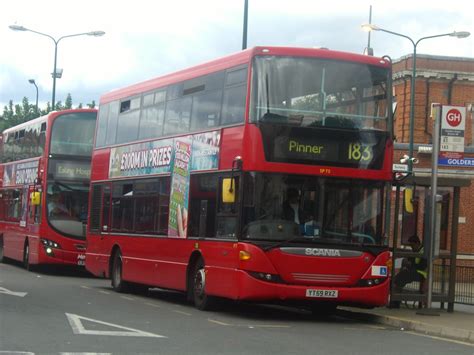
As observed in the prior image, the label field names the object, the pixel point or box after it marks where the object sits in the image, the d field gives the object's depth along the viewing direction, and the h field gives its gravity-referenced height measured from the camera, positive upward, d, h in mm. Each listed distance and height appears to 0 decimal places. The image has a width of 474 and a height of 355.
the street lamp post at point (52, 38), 41812 +9300
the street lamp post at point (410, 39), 32916 +8475
